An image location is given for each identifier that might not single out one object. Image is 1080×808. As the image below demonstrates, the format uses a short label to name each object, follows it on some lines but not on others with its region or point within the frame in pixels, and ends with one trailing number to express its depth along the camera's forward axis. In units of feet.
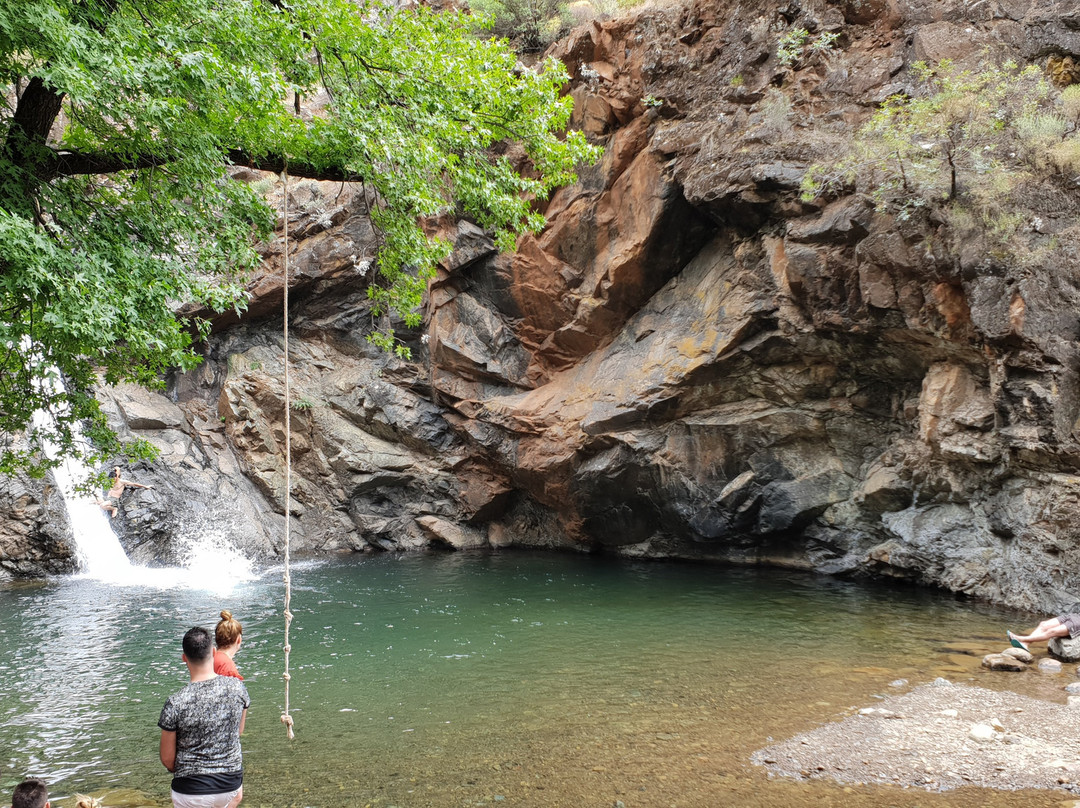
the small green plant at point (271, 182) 87.34
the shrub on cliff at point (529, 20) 82.12
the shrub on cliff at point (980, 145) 42.37
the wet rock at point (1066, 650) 29.76
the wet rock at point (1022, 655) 29.73
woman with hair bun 16.87
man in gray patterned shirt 13.38
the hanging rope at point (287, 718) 18.22
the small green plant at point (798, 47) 57.16
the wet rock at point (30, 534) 62.49
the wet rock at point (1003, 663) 28.99
